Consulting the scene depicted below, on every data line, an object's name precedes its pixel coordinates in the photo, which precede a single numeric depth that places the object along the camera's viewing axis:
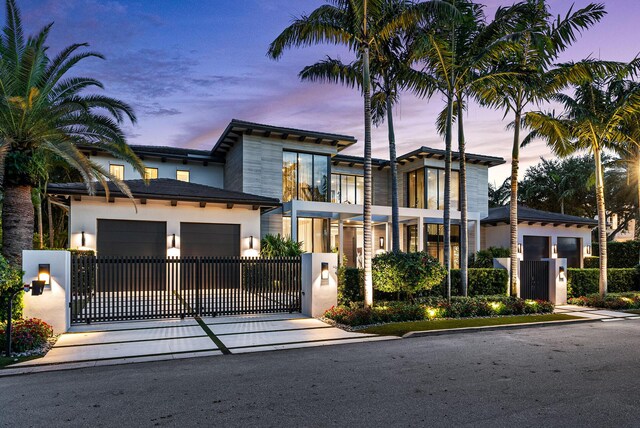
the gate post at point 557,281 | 16.47
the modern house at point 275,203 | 17.45
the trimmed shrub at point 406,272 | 12.53
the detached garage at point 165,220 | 16.75
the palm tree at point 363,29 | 11.88
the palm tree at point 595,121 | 15.55
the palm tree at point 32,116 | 10.51
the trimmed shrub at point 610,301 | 15.71
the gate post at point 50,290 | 9.70
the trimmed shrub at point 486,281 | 15.57
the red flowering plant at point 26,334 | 8.01
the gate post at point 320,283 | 12.34
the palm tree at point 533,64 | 13.34
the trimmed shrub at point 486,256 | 23.66
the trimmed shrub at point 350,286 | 13.20
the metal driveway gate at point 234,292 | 11.77
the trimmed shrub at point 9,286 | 8.32
